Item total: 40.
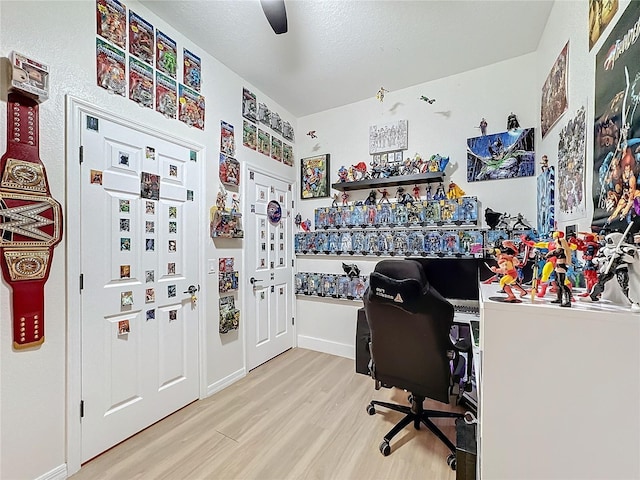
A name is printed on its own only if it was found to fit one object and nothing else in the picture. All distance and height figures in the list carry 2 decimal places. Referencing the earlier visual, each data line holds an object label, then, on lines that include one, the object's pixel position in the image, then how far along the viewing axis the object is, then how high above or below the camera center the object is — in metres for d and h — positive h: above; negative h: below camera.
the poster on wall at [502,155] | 2.44 +0.76
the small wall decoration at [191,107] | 2.25 +1.10
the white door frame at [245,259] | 2.80 -0.21
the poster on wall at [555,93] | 1.64 +0.96
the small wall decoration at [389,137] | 2.98 +1.12
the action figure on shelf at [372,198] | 3.12 +0.46
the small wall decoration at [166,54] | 2.08 +1.41
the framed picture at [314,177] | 3.41 +0.78
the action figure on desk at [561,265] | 0.87 -0.09
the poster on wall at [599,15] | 1.07 +0.92
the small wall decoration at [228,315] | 2.56 -0.72
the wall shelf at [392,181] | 2.69 +0.59
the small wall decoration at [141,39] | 1.92 +1.42
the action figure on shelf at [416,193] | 2.91 +0.48
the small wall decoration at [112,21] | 1.75 +1.41
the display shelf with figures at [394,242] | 2.61 -0.04
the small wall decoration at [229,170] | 2.58 +0.65
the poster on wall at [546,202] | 1.88 +0.26
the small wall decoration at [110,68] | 1.76 +1.11
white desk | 0.77 -0.45
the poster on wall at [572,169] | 1.35 +0.38
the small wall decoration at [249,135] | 2.83 +1.08
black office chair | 1.61 -0.64
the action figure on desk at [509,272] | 0.98 -0.13
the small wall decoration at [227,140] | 2.59 +0.94
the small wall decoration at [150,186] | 1.99 +0.39
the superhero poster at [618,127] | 0.90 +0.40
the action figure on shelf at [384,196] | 3.08 +0.47
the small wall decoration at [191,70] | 2.27 +1.41
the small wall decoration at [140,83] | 1.93 +1.11
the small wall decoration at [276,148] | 3.23 +1.06
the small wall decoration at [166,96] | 2.10 +1.10
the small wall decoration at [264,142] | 3.04 +1.07
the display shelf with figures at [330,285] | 3.13 -0.55
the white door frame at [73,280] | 1.60 -0.24
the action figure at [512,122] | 2.48 +1.04
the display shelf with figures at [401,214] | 2.63 +0.26
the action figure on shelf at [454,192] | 2.72 +0.45
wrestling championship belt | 1.39 +0.09
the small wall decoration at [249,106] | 2.82 +1.38
